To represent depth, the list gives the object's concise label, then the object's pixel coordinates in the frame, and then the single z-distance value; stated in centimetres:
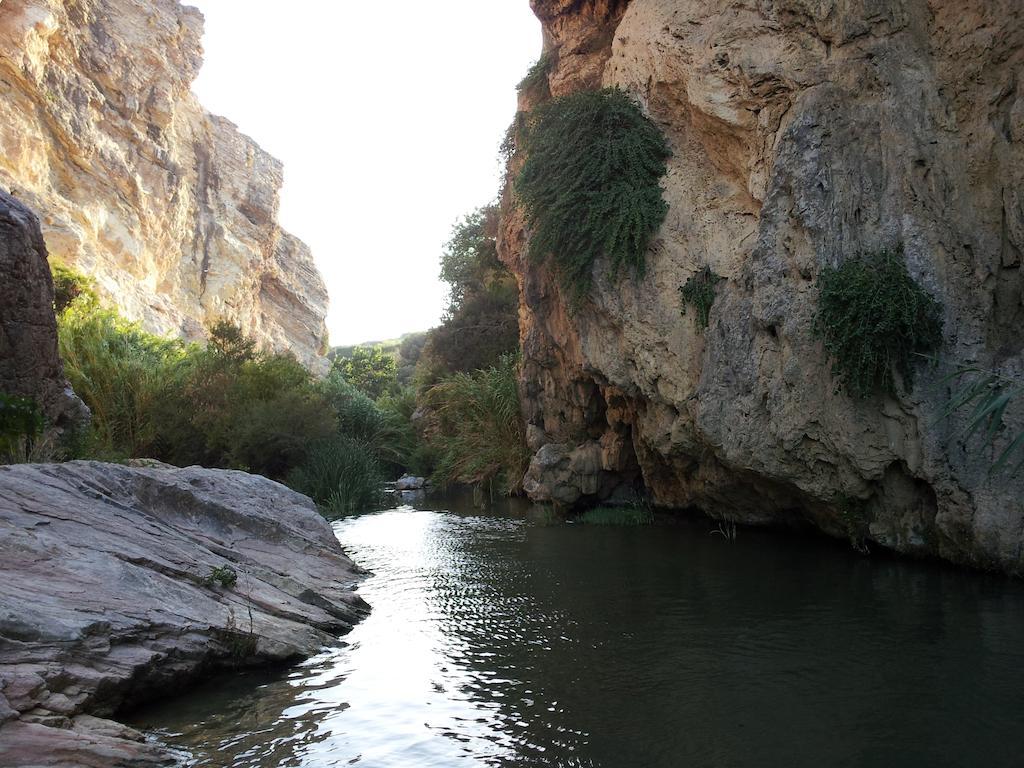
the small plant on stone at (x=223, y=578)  650
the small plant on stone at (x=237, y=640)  580
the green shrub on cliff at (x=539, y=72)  1716
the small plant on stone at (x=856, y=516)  1004
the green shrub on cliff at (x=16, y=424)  829
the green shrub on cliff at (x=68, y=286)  2123
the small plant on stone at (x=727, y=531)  1215
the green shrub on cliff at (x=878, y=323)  879
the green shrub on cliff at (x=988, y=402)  540
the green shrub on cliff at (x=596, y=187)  1247
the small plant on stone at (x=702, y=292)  1180
